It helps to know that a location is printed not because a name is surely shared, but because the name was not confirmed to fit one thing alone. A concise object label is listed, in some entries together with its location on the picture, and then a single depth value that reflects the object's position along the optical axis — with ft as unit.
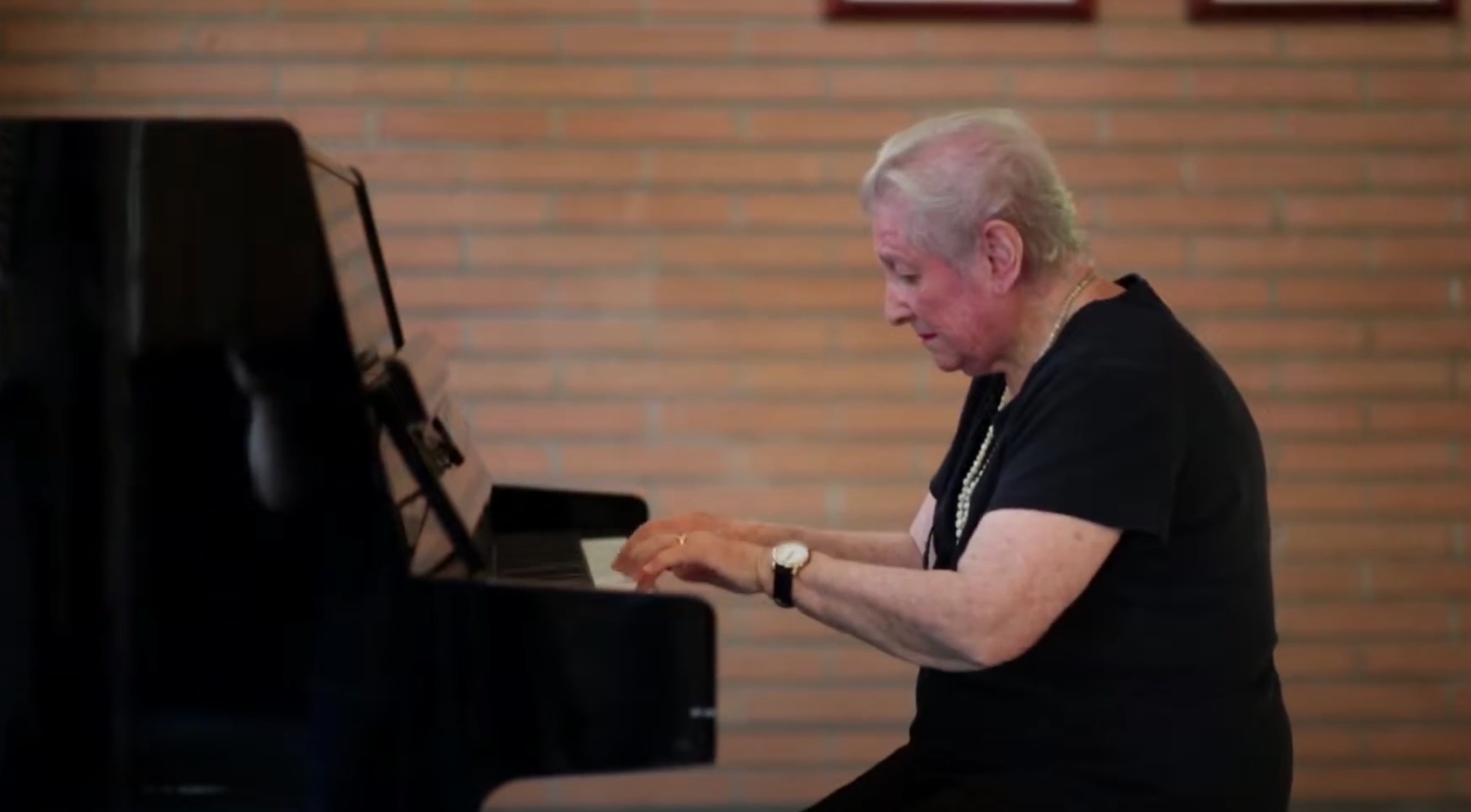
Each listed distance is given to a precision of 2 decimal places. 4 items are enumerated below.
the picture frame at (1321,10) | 20.45
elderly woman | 17.14
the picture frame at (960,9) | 20.33
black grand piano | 16.78
